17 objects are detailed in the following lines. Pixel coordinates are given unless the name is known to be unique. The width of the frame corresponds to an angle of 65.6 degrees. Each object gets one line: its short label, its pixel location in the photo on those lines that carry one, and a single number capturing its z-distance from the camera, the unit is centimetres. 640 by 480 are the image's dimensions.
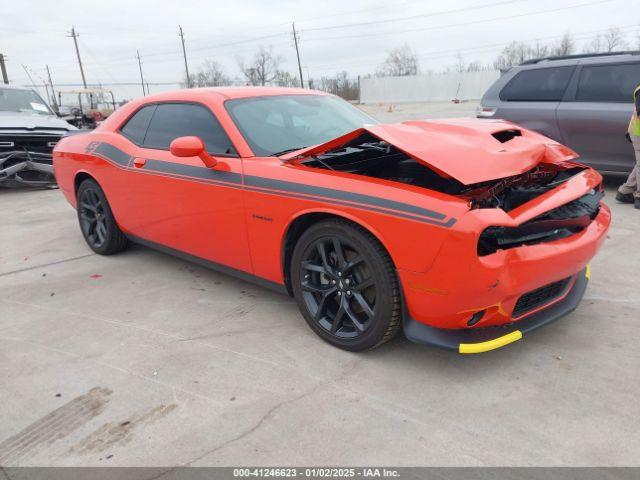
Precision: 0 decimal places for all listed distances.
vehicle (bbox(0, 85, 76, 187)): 779
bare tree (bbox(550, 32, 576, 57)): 5700
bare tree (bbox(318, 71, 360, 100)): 5028
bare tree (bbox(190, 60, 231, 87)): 6109
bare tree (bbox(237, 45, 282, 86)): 6297
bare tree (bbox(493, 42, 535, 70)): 5934
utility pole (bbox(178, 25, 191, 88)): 5908
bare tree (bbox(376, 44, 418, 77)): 7069
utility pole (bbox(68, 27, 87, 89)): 5753
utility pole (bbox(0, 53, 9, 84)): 3909
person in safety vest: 520
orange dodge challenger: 229
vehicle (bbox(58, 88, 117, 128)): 1602
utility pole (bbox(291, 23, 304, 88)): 5518
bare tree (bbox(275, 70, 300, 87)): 5700
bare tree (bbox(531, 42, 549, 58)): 5871
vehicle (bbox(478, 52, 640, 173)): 595
